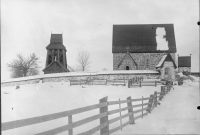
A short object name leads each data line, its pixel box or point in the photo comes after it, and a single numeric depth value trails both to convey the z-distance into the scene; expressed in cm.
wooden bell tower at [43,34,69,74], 3487
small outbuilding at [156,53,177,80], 3183
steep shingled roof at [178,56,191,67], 4122
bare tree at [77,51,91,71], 4991
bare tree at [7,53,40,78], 1876
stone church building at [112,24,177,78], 3562
